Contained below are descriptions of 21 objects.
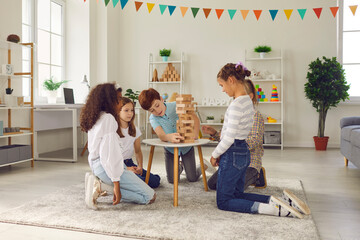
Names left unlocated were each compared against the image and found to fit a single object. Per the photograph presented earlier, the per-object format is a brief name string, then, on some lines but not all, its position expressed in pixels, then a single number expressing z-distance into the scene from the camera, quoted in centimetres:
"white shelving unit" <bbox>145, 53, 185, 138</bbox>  622
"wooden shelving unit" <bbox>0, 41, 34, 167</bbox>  372
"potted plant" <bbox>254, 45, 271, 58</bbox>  573
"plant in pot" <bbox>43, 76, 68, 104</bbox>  519
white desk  435
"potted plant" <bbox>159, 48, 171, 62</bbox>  616
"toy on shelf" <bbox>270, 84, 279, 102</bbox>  571
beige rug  188
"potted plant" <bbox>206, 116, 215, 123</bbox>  600
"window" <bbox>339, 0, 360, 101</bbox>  579
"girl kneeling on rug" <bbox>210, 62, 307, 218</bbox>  214
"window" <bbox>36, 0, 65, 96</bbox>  531
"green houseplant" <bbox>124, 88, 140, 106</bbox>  575
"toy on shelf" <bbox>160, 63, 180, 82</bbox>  620
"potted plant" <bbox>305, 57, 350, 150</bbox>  532
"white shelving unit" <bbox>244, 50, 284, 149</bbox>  595
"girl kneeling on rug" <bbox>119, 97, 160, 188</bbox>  278
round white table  238
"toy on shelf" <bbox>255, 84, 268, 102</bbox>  578
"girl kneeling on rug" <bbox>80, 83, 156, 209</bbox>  224
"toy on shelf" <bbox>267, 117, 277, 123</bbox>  569
